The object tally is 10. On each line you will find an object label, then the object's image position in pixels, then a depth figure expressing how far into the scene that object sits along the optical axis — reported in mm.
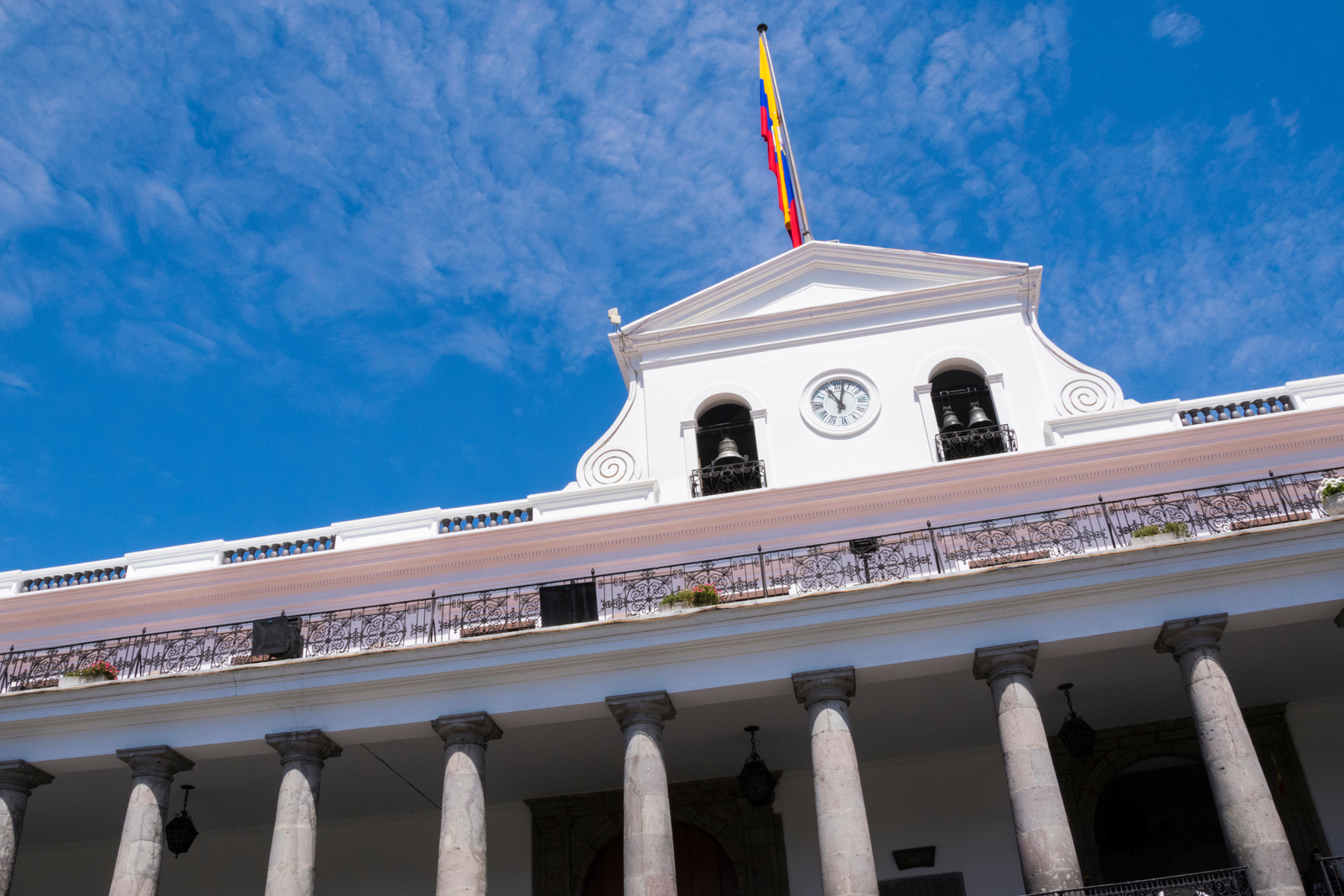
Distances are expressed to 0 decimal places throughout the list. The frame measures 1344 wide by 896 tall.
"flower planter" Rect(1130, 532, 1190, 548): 14280
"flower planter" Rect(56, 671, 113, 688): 15545
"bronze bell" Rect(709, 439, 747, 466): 20031
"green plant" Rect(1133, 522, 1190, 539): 14328
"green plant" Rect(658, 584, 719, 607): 15117
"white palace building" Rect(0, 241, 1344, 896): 13992
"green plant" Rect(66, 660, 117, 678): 15742
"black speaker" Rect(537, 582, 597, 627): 16078
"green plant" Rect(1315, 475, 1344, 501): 14320
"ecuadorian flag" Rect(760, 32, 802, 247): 25375
